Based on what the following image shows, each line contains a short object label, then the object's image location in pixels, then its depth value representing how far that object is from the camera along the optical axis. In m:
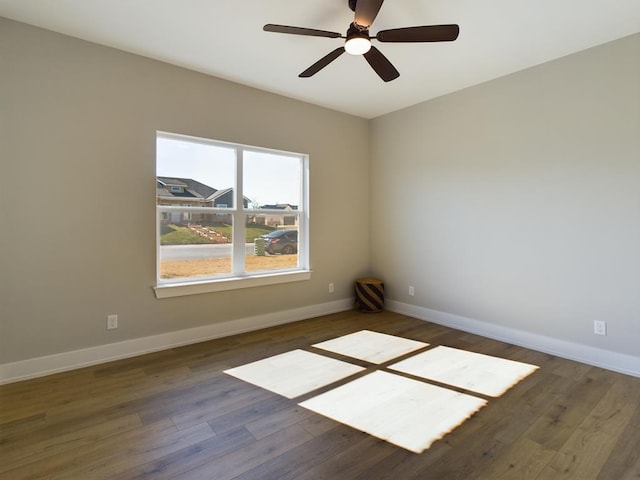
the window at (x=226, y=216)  3.16
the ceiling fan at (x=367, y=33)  1.94
